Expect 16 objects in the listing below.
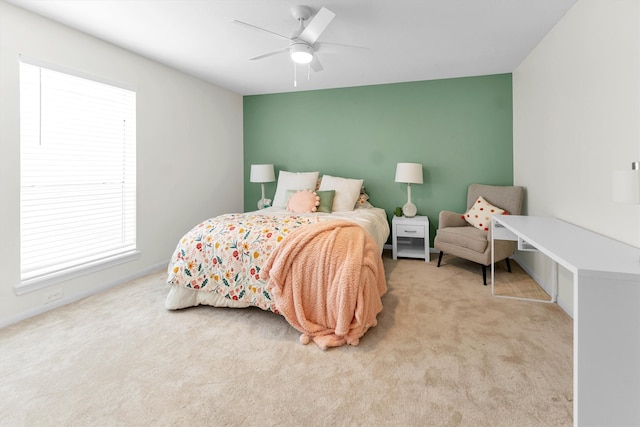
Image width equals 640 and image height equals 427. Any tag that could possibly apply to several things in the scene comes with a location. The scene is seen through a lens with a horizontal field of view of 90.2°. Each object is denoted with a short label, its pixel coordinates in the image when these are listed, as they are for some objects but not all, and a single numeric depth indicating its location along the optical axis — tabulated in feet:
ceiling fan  7.53
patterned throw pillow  12.03
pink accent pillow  12.89
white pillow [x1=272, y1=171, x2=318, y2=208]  14.62
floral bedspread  8.04
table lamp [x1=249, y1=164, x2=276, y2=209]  15.89
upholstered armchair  10.73
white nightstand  13.34
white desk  4.08
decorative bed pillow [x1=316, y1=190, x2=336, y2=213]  13.16
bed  7.06
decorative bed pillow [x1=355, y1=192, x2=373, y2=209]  14.36
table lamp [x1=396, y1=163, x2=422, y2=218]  13.83
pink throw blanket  6.92
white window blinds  8.38
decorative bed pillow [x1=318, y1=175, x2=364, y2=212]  13.63
